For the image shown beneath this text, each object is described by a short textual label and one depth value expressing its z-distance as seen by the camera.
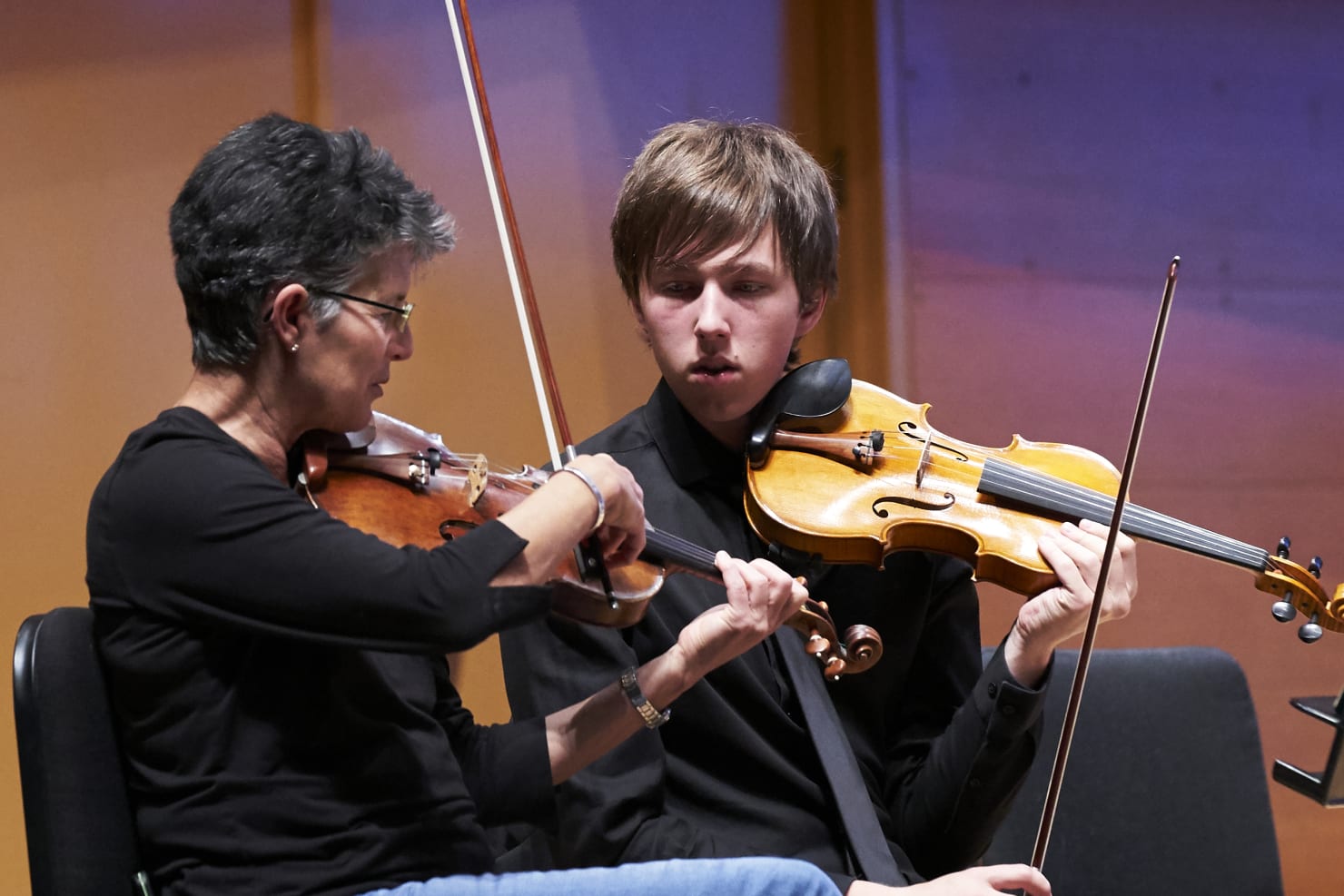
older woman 6.35
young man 6.65
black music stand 6.36
